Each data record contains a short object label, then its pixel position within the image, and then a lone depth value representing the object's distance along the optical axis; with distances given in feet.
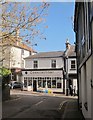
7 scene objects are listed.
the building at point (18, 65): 88.08
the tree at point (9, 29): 21.01
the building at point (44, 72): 71.51
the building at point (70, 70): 68.68
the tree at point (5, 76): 43.42
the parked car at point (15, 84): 81.40
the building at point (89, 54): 13.15
